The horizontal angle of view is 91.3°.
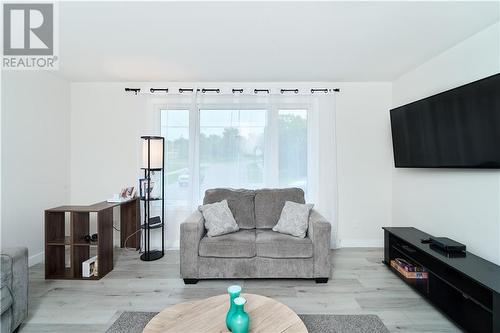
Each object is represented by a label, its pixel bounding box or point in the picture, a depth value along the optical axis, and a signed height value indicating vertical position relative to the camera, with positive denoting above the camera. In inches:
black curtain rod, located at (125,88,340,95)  141.9 +44.8
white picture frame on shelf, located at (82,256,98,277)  106.0 -43.9
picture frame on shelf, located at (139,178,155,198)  129.0 -11.1
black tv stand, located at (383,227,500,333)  66.7 -37.6
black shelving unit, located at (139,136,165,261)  127.7 -21.5
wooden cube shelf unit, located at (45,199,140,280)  105.2 -32.1
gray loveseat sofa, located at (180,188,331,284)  102.7 -37.7
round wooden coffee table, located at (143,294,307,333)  55.0 -36.3
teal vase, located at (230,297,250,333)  50.7 -31.9
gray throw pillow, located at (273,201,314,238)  110.0 -24.7
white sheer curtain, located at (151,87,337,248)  142.5 +13.4
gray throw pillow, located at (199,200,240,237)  110.6 -24.4
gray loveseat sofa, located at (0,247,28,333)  67.4 -34.3
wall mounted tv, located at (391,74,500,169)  77.9 +14.4
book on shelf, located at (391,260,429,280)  98.5 -44.7
